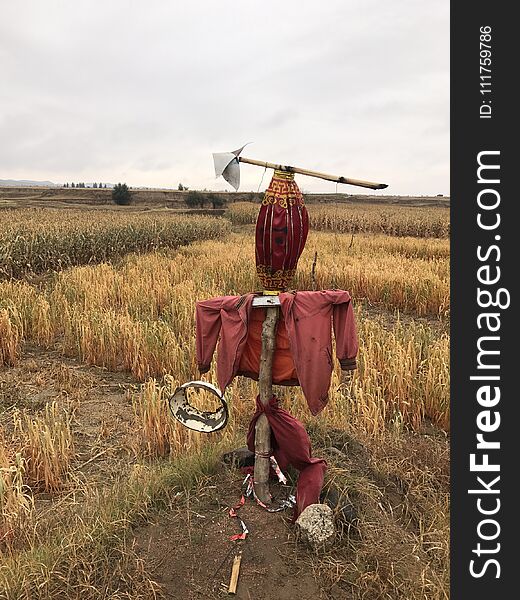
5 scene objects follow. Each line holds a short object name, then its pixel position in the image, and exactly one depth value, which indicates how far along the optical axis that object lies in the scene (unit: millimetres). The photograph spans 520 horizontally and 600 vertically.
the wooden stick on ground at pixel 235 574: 2207
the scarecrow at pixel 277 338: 2465
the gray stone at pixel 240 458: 3088
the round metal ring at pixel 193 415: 2641
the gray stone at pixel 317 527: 2428
